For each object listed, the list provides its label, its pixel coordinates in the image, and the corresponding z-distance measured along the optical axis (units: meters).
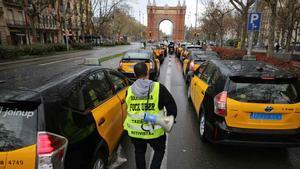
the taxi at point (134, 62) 9.06
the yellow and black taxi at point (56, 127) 1.80
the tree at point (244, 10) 17.36
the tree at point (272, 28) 11.66
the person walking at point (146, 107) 2.47
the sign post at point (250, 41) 10.63
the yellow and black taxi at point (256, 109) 3.36
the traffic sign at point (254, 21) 9.42
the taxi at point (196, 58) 9.58
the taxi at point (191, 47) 17.48
